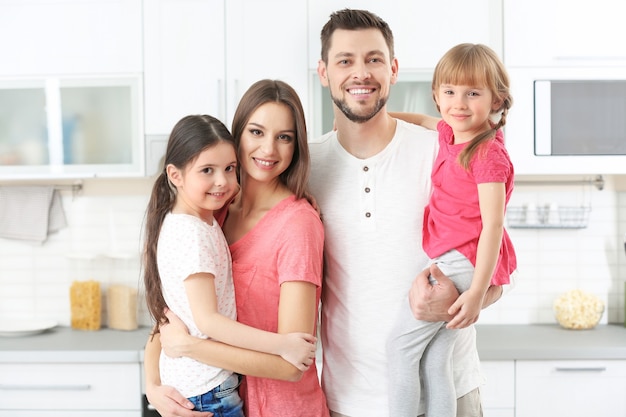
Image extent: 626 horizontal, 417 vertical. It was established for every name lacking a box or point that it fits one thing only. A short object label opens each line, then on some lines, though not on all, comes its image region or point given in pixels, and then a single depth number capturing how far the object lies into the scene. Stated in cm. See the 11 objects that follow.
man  178
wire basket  345
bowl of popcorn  330
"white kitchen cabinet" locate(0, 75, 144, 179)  316
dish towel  354
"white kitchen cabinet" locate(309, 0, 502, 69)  304
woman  161
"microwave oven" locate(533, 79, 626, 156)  307
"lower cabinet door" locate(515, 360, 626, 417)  294
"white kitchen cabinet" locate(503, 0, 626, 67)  304
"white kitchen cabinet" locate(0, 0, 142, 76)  312
